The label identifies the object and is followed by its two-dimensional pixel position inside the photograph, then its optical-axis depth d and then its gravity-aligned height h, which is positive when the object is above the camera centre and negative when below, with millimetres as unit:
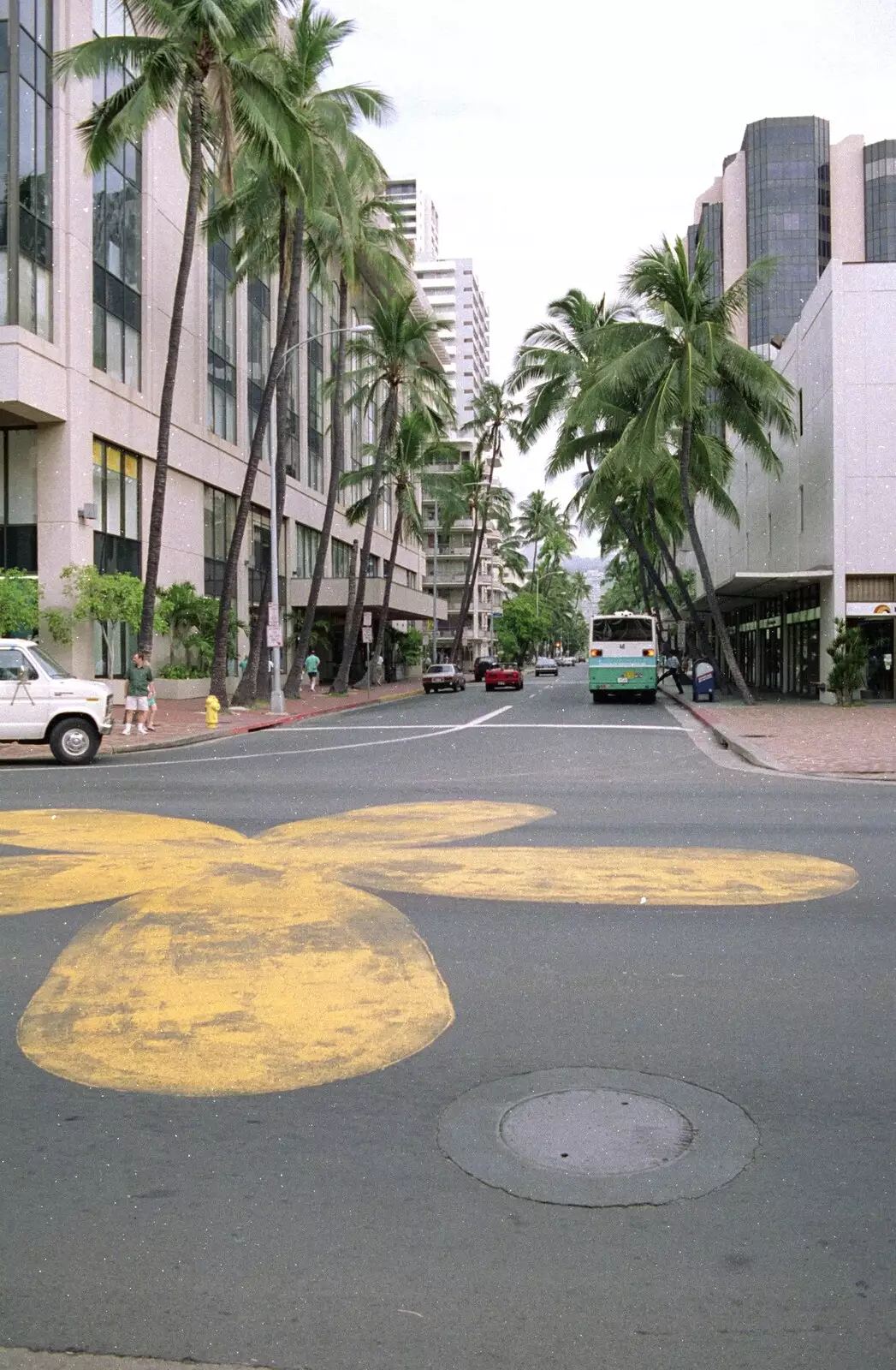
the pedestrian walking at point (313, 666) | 45125 -509
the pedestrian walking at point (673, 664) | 41906 -442
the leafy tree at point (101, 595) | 30125 +1501
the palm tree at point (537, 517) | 117750 +13990
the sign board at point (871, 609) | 31125 +1248
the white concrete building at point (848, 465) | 30969 +5238
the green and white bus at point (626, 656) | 36781 -48
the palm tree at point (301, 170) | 30984 +13434
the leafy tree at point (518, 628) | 102875 +2411
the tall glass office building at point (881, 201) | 92125 +36568
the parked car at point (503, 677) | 48844 -986
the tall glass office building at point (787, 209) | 93188 +36110
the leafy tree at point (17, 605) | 27125 +1106
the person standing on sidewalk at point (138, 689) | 23828 -757
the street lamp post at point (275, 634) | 30488 +514
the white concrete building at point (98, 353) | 29906 +8997
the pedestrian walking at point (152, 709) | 24609 -1231
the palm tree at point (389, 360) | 43719 +11388
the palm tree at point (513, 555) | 118688 +10352
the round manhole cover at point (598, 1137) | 3766 -1704
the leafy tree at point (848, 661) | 30234 -149
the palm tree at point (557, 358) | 45219 +11729
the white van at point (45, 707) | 18391 -875
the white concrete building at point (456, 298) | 159375 +49771
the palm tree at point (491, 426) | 64562 +13107
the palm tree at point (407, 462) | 50375 +8645
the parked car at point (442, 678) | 49406 -1041
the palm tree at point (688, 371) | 31625 +7896
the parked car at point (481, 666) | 67250 -748
